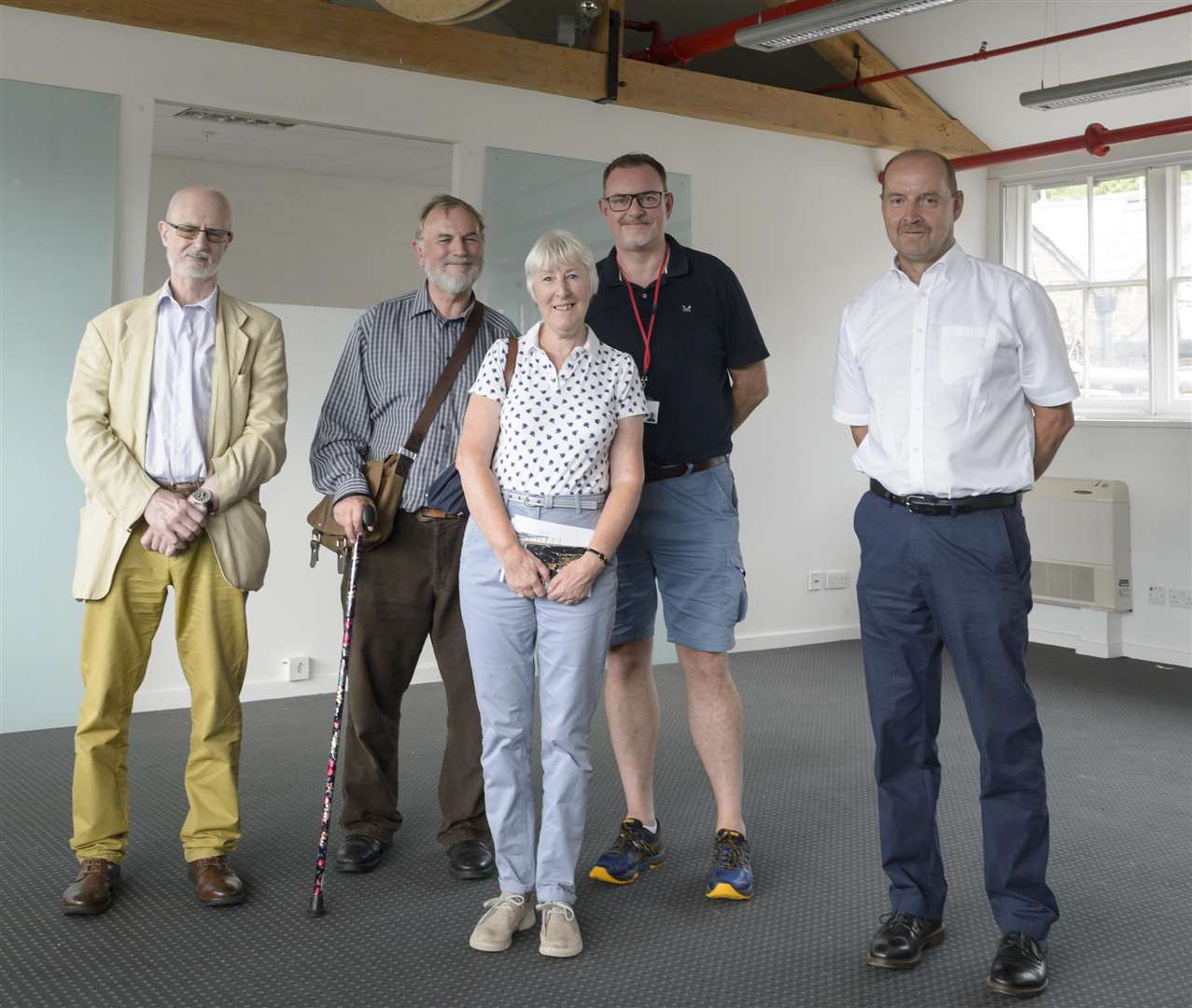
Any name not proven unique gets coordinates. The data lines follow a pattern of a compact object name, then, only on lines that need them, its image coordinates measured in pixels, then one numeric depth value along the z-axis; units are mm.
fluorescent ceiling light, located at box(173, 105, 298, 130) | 5435
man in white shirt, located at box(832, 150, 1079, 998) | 2705
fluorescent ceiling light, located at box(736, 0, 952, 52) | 5273
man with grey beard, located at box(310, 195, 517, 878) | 3365
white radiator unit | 6957
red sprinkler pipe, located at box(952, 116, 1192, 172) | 6516
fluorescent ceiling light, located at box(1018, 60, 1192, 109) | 5727
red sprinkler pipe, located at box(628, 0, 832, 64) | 5992
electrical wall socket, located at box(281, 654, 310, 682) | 5715
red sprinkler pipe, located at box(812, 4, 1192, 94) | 5879
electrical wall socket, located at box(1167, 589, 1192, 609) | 6809
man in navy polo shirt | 3279
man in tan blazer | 3078
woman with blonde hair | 2842
